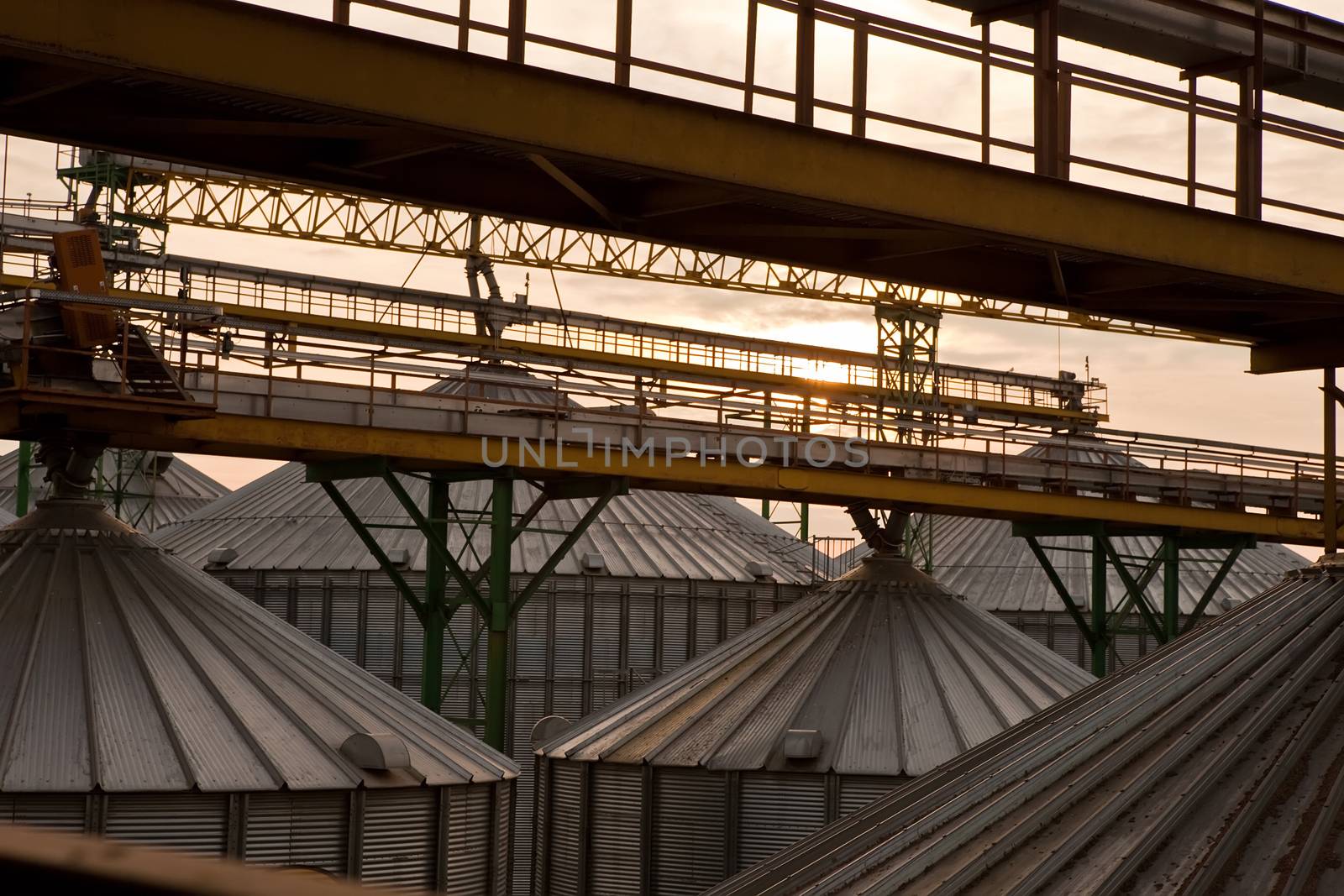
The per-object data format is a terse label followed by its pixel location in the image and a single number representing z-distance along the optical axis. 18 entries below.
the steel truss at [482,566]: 26.42
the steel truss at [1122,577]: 35.91
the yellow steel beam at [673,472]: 23.89
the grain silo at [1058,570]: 46.41
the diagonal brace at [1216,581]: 39.19
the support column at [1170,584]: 38.03
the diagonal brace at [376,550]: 26.64
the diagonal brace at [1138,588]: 35.34
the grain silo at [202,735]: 17.59
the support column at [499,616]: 26.59
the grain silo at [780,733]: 24.56
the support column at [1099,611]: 36.59
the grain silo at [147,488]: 47.38
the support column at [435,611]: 27.47
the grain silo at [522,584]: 34.94
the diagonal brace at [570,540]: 26.84
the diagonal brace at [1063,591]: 35.75
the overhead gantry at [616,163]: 9.77
